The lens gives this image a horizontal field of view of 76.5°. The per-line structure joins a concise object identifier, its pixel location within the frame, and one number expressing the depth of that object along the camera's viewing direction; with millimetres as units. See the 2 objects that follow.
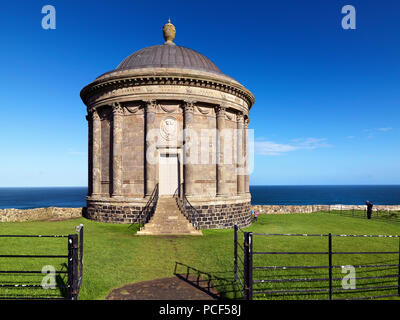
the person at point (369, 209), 23744
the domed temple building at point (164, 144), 17500
